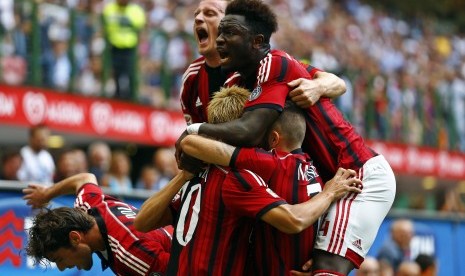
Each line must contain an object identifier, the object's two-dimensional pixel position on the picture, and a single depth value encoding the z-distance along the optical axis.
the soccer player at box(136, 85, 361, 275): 5.53
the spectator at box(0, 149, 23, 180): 11.27
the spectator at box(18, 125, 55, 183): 11.34
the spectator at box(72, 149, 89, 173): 11.12
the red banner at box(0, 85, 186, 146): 13.73
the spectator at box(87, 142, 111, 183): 12.15
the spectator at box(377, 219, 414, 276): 10.91
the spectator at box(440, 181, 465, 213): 17.59
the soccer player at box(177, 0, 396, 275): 5.77
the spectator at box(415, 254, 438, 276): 10.41
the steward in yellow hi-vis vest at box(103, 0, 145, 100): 14.94
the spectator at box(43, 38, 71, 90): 14.16
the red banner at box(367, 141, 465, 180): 19.91
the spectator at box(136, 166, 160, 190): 12.80
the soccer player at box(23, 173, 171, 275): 6.55
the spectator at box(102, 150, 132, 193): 12.09
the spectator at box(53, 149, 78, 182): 10.97
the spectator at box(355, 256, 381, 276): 9.51
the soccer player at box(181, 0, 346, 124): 6.89
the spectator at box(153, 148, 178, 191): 13.02
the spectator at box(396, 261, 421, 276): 9.69
